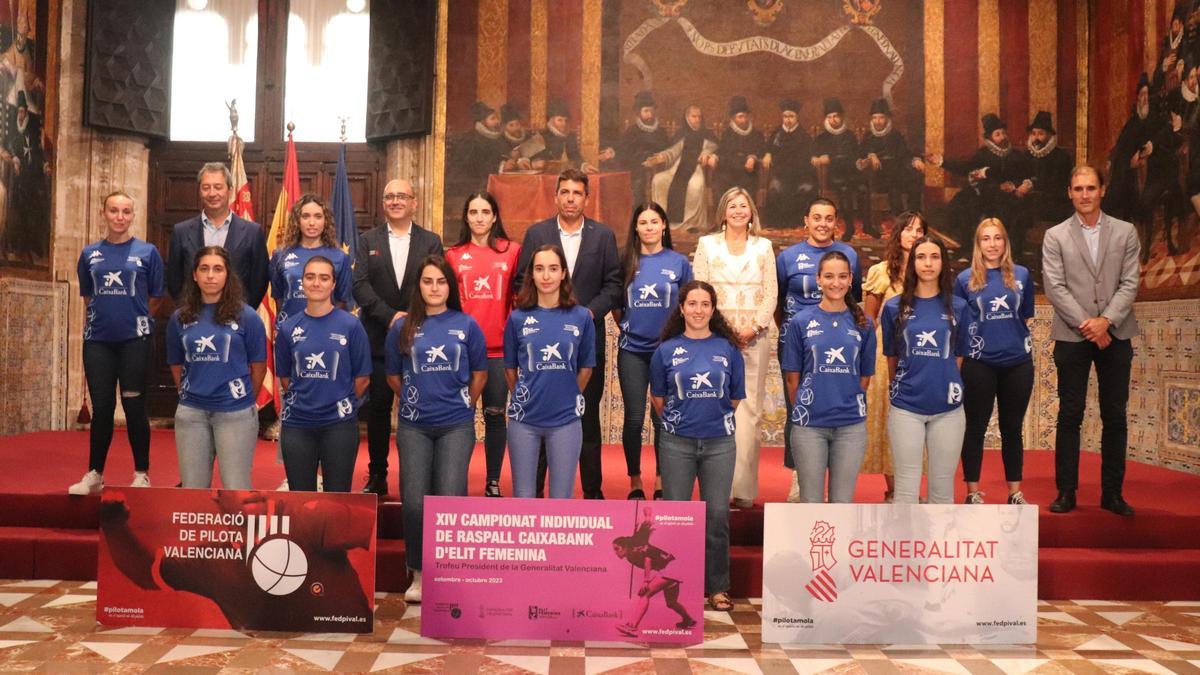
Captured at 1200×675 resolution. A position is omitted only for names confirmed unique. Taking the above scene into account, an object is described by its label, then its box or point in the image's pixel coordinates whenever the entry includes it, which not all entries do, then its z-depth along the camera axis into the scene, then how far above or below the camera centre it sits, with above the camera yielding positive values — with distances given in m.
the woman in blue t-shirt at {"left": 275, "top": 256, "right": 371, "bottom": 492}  4.52 -0.26
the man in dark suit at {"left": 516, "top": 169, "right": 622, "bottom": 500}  5.21 +0.39
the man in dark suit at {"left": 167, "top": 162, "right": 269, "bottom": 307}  5.30 +0.47
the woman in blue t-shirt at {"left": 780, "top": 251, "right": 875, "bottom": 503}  4.59 -0.24
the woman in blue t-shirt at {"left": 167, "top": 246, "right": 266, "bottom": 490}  4.59 -0.22
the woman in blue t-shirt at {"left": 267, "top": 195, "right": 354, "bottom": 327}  5.12 +0.38
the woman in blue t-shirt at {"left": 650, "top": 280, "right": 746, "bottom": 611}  4.50 -0.32
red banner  4.18 -0.99
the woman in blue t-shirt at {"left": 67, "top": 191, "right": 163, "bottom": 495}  5.17 +0.00
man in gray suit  5.48 +0.05
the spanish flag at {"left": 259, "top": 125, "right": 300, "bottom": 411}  7.95 +0.95
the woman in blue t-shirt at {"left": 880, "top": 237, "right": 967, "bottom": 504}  4.71 -0.19
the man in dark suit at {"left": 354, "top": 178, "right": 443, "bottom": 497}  5.33 +0.31
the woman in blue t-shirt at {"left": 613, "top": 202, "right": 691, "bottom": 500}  5.07 +0.19
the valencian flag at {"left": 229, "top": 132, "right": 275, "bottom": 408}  8.03 +1.11
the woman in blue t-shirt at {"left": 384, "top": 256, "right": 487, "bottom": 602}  4.52 -0.29
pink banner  4.13 -0.98
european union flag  7.73 +0.92
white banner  4.19 -0.99
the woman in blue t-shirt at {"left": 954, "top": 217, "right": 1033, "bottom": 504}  5.23 -0.04
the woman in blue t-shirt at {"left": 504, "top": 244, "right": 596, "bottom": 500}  4.59 -0.21
